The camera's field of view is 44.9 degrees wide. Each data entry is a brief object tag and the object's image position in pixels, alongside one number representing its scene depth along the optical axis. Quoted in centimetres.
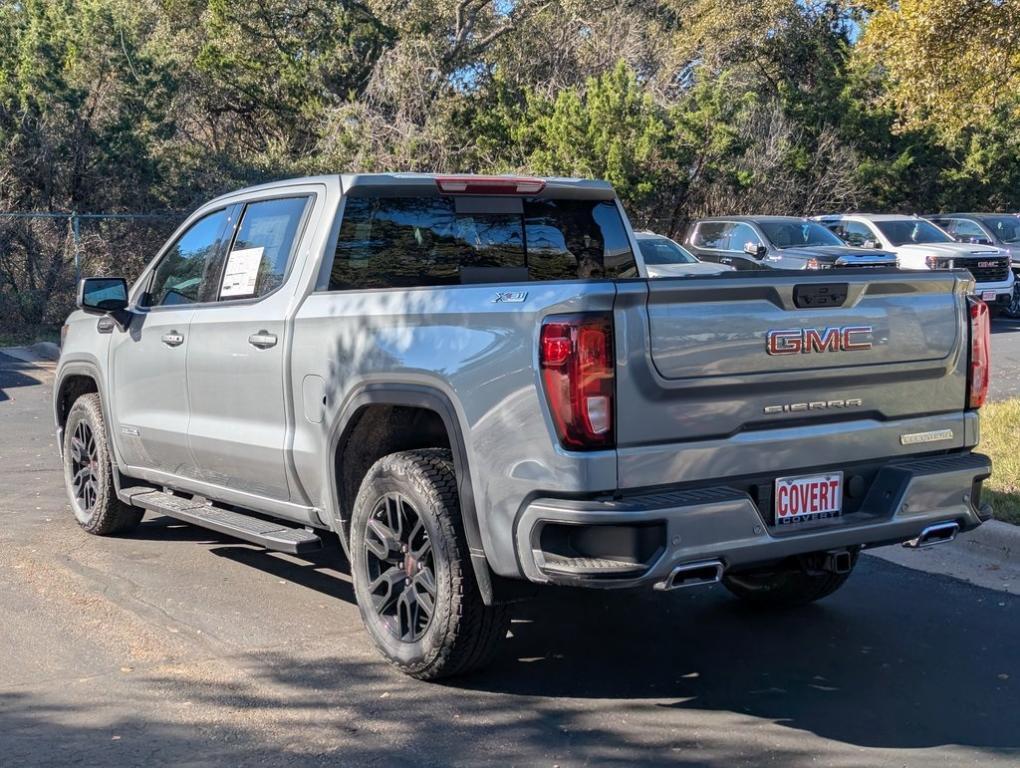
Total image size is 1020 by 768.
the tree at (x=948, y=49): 1420
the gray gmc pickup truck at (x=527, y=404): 431
